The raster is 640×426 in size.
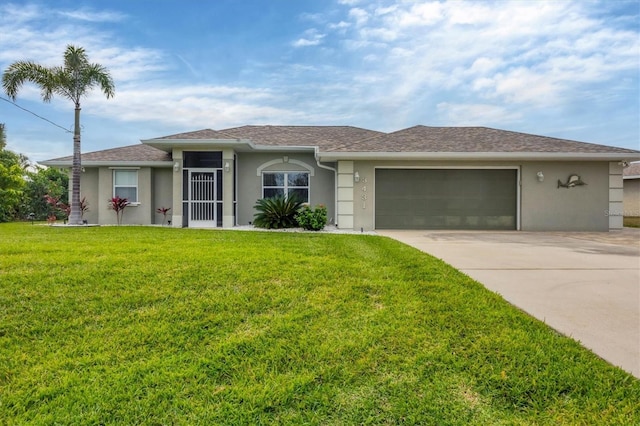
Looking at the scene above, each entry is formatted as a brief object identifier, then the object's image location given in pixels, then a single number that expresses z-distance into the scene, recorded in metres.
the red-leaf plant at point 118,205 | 13.79
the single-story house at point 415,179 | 12.35
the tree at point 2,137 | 25.36
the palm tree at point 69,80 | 13.40
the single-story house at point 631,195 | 21.50
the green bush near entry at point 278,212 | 12.05
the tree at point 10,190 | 17.67
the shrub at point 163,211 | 14.25
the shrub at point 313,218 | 11.62
